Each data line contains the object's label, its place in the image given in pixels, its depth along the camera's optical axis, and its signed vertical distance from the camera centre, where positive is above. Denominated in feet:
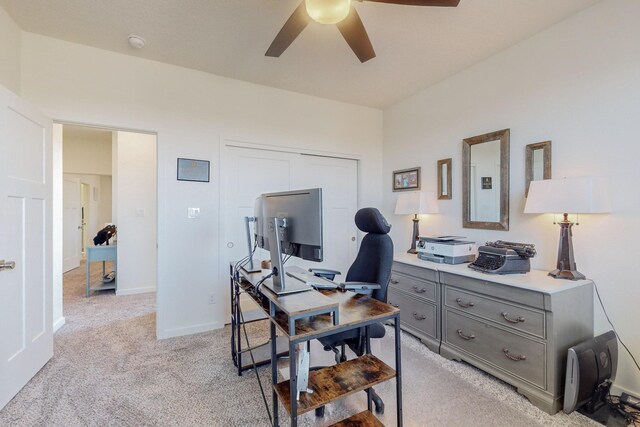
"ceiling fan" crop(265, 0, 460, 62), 4.80 +3.82
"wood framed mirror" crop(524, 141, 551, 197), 7.50 +1.37
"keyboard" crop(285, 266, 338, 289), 5.51 -1.38
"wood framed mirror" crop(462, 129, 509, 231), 8.45 +0.99
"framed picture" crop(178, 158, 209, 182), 9.46 +1.44
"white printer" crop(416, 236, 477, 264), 8.37 -1.14
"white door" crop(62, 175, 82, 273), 18.80 -0.82
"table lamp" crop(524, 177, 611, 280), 6.04 +0.24
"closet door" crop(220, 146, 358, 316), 10.37 +0.98
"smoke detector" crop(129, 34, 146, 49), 7.87 +4.85
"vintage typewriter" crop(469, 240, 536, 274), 7.01 -1.18
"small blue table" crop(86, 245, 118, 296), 14.00 -2.18
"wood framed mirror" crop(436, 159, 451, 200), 10.22 +1.23
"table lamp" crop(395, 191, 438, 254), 10.39 +0.27
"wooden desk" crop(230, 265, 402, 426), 3.86 -1.96
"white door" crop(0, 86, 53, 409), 5.96 -0.73
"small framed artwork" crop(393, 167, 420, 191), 11.55 +1.40
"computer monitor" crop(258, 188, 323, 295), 4.52 -0.31
